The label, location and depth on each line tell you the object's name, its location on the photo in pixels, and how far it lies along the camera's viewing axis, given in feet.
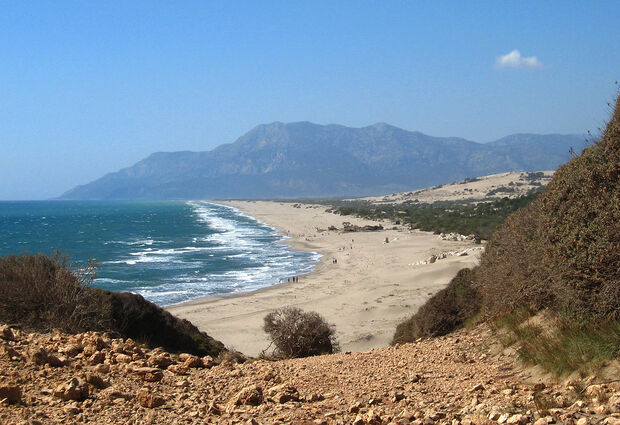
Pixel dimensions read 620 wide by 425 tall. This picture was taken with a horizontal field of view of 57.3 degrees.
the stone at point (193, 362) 24.43
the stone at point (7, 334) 24.89
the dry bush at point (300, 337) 42.45
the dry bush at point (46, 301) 31.45
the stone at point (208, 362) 25.26
